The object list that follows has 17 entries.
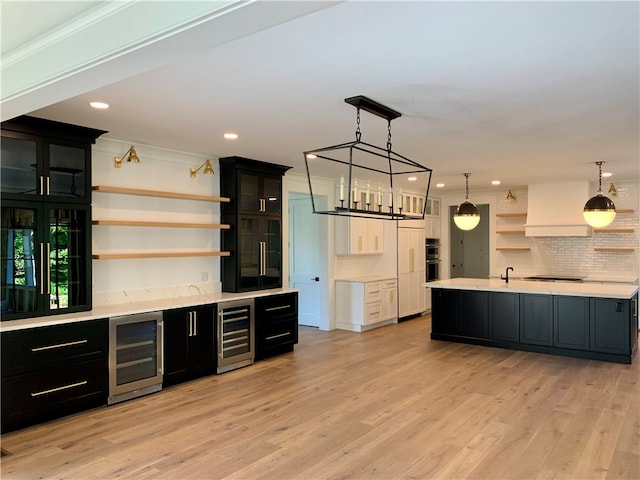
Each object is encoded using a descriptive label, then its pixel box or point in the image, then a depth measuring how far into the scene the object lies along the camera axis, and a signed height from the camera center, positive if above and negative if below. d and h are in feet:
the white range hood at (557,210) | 26.63 +1.82
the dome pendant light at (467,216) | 23.67 +1.27
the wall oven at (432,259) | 31.99 -1.14
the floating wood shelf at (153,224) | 15.20 +0.64
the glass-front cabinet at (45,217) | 12.92 +0.71
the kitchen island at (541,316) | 19.40 -3.25
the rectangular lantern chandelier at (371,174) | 11.88 +3.35
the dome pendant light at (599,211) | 20.24 +1.29
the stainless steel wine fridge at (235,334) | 17.63 -3.47
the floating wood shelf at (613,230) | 26.89 +0.66
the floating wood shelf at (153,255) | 15.02 -0.42
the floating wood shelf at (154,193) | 15.21 +1.69
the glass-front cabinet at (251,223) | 19.61 +0.82
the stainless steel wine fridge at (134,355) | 14.32 -3.50
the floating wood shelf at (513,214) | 29.99 +1.73
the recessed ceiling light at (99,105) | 11.82 +3.41
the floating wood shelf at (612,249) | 26.94 -0.41
